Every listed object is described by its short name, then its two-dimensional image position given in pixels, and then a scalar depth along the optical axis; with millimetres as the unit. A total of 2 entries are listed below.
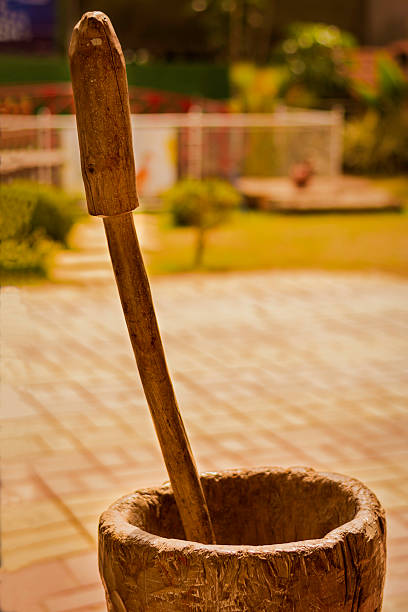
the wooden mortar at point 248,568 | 1570
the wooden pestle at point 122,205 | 1572
